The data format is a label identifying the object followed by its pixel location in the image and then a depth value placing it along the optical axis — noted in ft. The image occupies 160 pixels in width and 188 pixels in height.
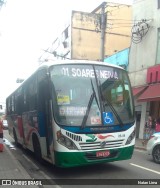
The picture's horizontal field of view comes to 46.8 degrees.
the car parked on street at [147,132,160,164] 20.72
